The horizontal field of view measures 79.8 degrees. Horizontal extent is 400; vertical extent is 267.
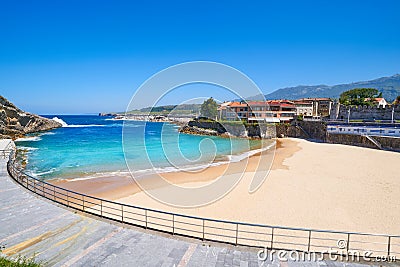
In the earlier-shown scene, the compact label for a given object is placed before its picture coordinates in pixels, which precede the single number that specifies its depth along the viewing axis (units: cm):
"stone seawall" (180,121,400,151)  3206
